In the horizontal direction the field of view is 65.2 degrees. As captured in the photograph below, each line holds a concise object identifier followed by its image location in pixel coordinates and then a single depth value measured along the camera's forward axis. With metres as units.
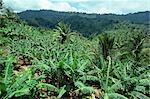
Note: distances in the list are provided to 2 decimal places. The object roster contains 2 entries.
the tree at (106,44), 8.69
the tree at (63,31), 16.44
